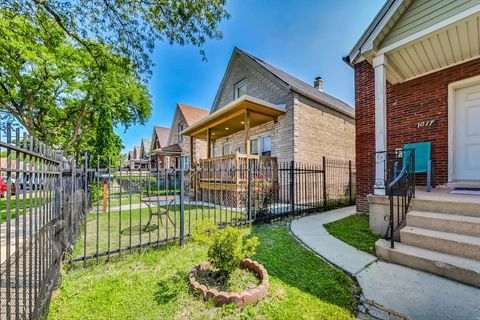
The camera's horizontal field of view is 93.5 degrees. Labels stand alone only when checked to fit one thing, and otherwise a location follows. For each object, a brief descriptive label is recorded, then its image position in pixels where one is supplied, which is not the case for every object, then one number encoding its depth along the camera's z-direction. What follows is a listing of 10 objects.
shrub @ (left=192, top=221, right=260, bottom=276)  3.05
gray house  9.85
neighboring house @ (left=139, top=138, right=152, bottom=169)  38.48
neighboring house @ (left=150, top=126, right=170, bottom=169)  26.42
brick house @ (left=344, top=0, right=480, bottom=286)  3.62
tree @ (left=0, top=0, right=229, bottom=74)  5.34
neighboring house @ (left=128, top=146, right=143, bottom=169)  49.70
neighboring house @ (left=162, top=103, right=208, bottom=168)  19.69
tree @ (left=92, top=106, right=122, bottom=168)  11.38
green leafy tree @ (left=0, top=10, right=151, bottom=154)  6.96
